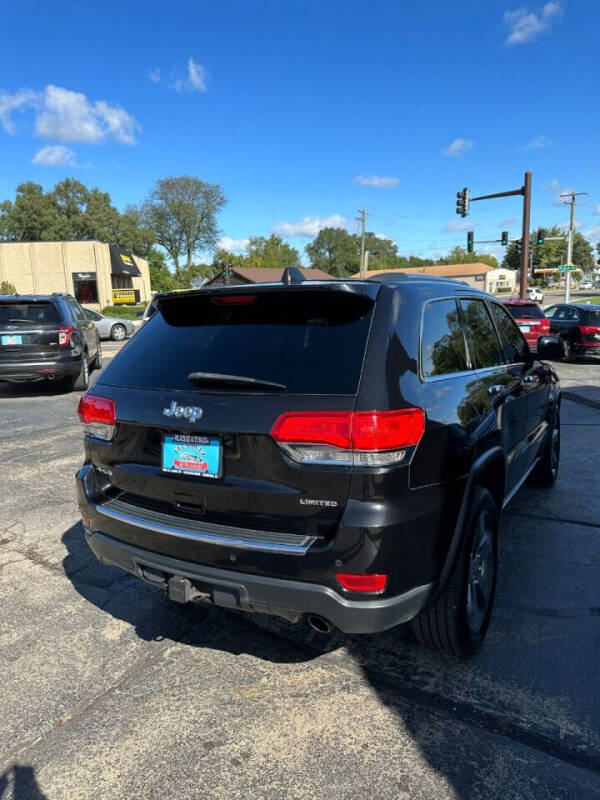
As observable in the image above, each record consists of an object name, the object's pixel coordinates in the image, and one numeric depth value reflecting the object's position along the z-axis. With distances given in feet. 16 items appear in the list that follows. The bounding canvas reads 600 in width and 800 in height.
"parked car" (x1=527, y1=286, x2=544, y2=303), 215.35
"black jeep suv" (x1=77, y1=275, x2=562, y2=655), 7.05
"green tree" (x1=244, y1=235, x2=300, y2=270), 368.48
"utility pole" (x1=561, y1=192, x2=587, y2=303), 133.59
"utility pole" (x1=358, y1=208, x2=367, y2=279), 221.46
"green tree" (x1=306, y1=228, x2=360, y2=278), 455.63
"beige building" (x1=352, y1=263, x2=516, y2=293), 362.94
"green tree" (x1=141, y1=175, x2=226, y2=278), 267.39
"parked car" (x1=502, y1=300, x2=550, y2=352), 48.55
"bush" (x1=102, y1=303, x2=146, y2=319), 120.52
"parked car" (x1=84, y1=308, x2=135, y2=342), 75.10
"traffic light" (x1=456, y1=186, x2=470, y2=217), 79.15
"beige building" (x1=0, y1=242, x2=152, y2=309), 122.42
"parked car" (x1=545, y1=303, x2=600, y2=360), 49.73
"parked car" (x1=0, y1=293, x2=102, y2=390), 31.24
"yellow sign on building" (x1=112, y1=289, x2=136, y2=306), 134.21
